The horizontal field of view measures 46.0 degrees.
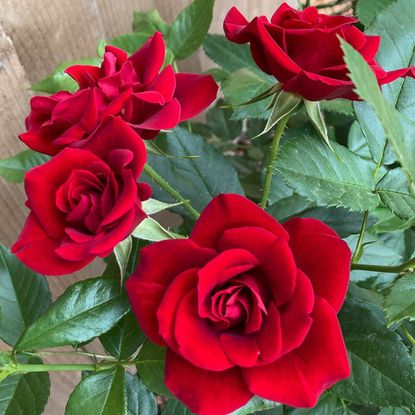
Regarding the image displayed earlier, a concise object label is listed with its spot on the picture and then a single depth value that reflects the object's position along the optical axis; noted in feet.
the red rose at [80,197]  1.07
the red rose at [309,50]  1.20
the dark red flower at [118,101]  1.16
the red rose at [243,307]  1.02
